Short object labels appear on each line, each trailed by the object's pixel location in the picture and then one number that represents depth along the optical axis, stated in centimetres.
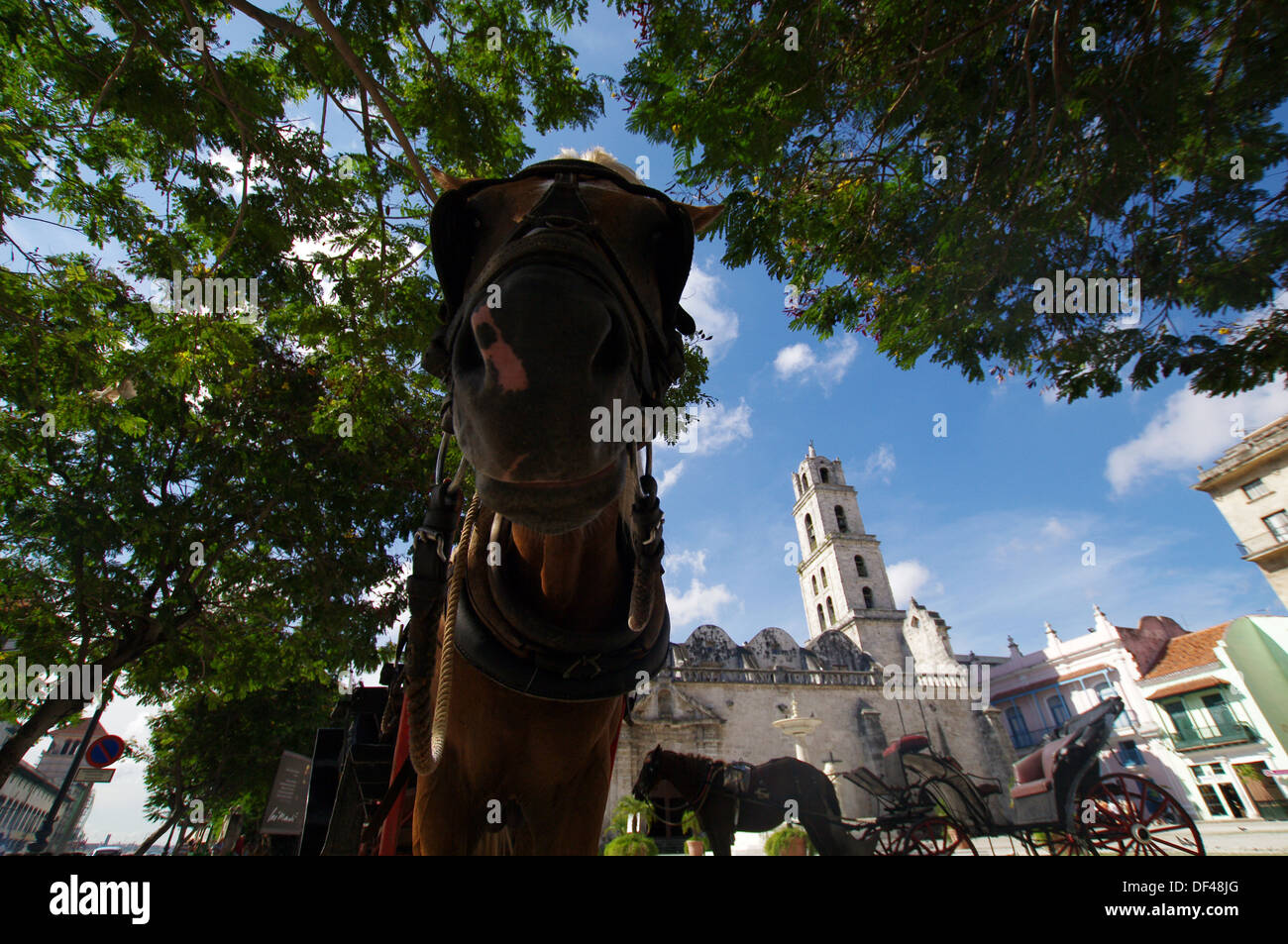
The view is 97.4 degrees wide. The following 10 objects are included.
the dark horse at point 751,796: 975
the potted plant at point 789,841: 968
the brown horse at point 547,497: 103
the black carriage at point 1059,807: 761
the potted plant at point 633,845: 1016
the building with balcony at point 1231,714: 1815
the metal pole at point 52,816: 1084
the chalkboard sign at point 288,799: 1077
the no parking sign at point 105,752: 1028
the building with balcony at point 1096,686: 2298
